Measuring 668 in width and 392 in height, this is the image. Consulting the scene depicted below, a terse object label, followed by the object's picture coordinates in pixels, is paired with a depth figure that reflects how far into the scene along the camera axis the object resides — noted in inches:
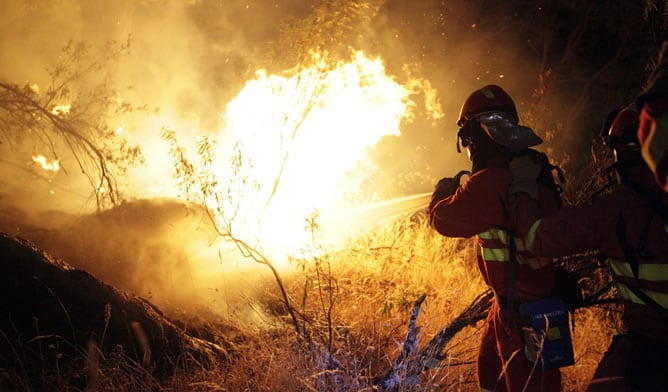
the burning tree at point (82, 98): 413.4
